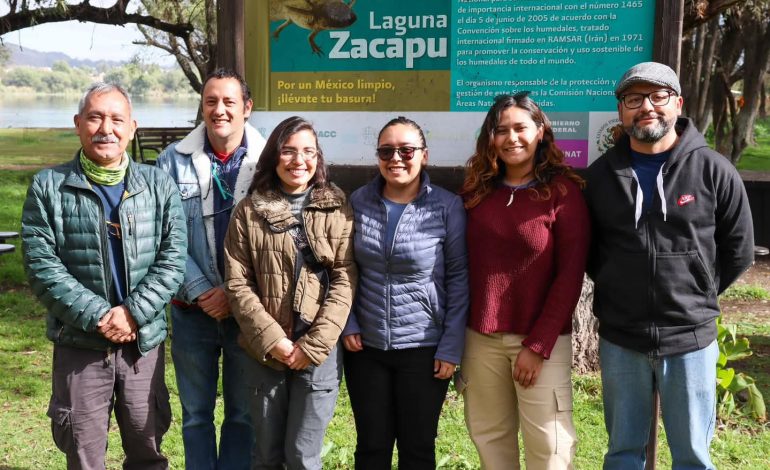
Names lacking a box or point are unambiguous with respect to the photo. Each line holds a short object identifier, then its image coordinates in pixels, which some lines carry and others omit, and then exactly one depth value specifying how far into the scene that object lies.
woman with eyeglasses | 3.20
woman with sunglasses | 3.20
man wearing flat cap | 3.01
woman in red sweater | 3.12
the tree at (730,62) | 15.26
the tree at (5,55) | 16.71
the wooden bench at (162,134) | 18.55
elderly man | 3.09
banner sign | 3.87
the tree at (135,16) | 9.85
